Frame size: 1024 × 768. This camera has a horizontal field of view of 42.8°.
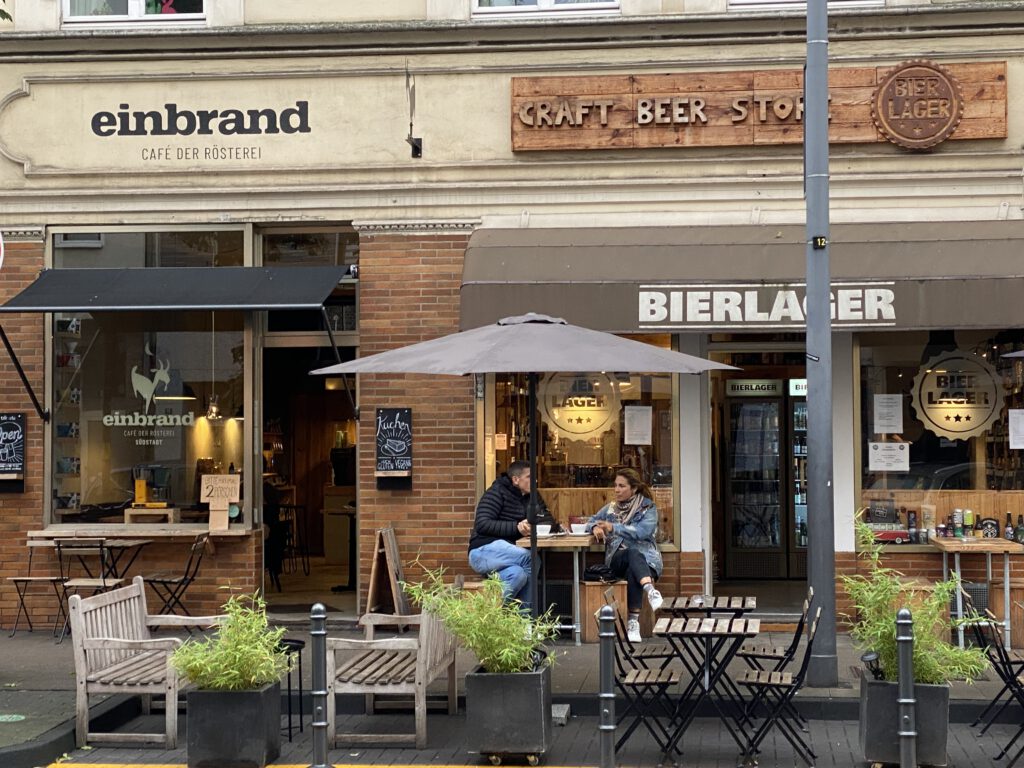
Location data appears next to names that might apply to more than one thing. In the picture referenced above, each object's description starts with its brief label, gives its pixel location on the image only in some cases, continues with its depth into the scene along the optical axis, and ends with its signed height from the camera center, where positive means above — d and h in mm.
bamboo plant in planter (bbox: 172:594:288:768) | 7453 -1487
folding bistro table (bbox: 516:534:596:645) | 10953 -878
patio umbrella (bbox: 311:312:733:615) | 8203 +563
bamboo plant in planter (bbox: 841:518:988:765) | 7238 -1307
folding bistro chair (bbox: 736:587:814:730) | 7641 -1322
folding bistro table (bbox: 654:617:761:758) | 7523 -1242
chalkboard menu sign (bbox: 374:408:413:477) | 11750 -7
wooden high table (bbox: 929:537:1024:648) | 10594 -904
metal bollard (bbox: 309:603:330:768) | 6977 -1319
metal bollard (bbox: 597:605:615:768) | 6887 -1329
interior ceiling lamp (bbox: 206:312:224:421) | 12117 +544
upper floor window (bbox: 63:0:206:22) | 12242 +4084
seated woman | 10859 -799
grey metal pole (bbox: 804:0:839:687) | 9172 +813
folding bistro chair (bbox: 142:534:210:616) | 11406 -1232
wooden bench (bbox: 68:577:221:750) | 8070 -1412
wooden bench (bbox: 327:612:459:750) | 8016 -1439
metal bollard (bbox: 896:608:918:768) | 6855 -1316
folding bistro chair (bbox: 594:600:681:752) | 7586 -1504
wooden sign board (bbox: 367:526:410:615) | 10844 -1155
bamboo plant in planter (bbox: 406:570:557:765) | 7535 -1397
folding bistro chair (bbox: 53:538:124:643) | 11039 -1113
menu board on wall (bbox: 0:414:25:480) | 12008 -28
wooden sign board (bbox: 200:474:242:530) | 11977 -471
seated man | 10086 -709
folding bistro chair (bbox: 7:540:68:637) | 11859 -1325
